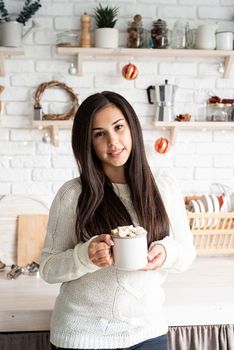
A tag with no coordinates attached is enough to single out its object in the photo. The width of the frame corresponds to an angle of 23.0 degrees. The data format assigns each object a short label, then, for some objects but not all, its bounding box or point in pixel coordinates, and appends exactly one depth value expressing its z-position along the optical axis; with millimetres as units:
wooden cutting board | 2436
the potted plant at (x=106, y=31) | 2424
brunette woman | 1482
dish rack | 2393
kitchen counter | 1832
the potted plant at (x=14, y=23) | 2383
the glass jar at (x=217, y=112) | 2541
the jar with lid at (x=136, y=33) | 2473
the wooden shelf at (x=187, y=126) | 2480
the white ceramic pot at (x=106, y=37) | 2420
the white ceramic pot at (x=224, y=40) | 2498
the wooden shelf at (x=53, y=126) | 2443
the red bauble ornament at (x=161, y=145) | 2529
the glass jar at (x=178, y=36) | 2506
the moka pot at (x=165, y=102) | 2494
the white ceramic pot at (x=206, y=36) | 2475
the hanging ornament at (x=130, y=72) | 2449
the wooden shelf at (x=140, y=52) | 2428
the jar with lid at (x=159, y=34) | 2480
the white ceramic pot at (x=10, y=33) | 2381
